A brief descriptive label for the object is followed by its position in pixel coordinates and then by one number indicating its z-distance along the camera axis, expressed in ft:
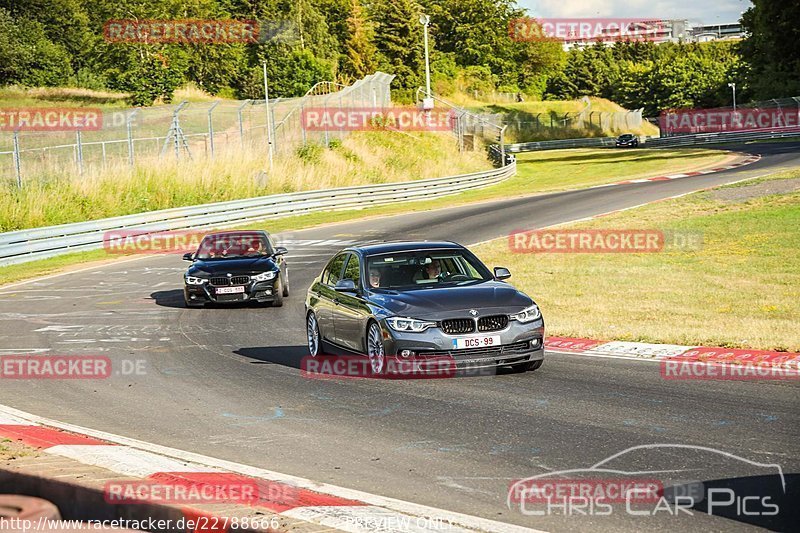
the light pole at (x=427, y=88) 200.03
